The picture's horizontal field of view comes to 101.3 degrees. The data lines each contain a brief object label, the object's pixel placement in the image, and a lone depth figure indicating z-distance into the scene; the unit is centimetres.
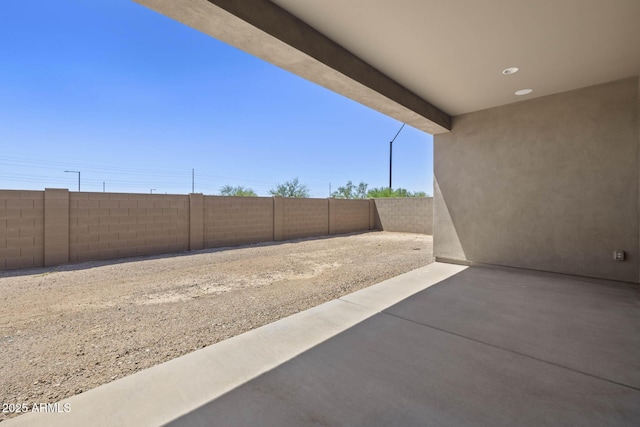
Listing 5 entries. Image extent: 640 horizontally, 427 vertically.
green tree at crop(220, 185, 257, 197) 1786
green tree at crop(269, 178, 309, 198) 2003
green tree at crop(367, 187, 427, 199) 1472
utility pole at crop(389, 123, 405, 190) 1734
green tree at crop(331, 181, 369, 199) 2283
